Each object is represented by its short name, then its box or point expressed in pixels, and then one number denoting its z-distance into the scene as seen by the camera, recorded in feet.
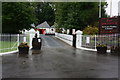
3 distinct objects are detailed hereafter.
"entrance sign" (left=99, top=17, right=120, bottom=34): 54.65
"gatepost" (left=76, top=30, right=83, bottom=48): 61.13
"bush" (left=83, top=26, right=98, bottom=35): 80.64
